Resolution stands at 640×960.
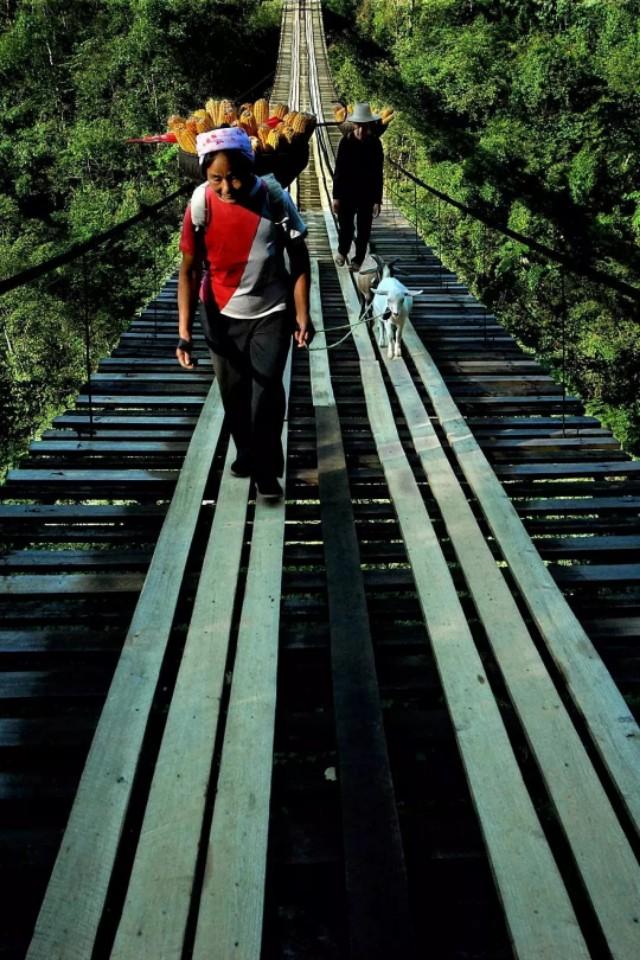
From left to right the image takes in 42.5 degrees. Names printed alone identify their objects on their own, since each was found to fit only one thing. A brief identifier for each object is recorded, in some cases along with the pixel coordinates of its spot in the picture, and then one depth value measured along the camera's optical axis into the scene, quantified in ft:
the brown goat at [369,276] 19.60
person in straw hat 20.72
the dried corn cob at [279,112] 25.28
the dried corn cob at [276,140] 23.12
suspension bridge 5.68
